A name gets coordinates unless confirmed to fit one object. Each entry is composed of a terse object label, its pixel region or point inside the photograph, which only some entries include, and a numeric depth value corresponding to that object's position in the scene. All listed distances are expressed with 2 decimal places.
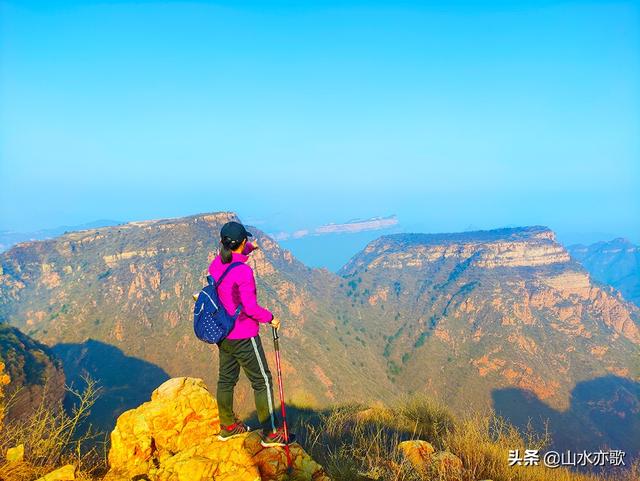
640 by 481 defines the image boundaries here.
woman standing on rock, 5.73
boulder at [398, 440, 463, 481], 5.96
